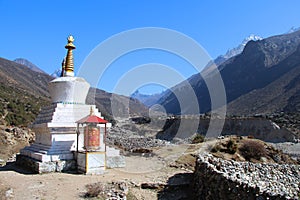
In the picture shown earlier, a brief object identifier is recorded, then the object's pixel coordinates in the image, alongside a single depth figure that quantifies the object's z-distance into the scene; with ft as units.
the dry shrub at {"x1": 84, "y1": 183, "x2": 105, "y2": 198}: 29.04
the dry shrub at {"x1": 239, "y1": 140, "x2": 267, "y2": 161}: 64.09
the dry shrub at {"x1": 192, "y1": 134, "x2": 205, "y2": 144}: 90.17
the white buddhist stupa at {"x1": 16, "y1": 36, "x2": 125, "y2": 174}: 38.29
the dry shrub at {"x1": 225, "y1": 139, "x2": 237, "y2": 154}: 64.23
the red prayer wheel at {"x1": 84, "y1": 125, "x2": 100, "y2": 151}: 39.86
